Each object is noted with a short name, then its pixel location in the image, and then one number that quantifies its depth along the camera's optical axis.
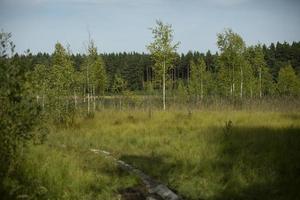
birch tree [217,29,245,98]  38.81
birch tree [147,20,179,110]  33.56
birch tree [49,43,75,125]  21.88
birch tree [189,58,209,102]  65.91
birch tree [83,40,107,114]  35.53
